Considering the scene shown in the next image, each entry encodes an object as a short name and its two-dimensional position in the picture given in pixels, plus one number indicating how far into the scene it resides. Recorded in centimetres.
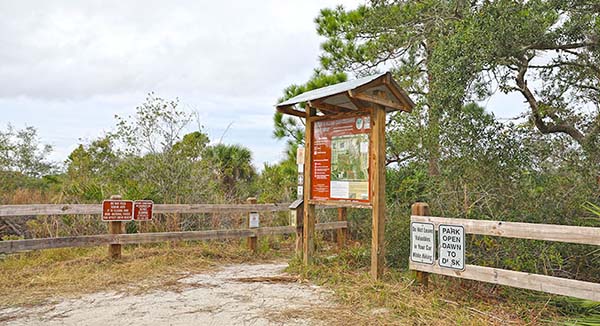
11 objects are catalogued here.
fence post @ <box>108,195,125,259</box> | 700
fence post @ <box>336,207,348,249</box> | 902
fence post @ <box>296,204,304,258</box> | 727
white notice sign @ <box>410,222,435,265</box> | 514
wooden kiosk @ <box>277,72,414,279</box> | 583
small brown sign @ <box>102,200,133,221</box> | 691
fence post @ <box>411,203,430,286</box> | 536
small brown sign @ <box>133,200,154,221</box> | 726
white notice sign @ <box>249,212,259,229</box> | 838
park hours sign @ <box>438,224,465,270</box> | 482
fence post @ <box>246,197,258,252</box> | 838
